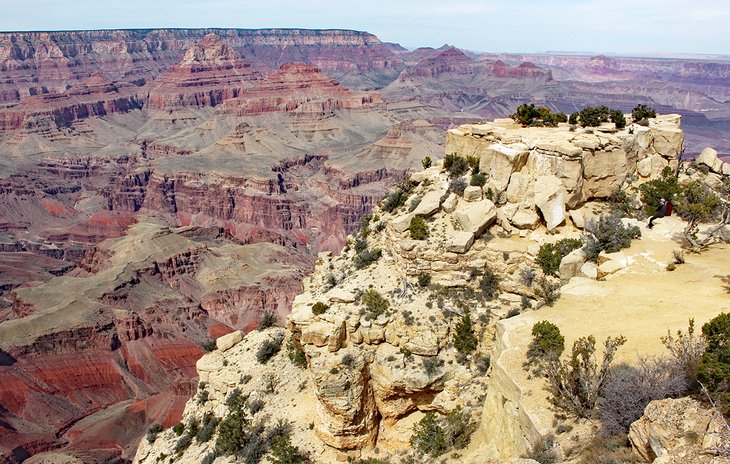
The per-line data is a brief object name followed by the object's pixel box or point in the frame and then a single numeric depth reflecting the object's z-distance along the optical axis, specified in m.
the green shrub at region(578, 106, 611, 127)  34.44
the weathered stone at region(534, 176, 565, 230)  27.94
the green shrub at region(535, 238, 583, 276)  25.45
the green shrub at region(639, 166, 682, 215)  30.52
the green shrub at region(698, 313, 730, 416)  13.95
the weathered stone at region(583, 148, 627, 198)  30.33
